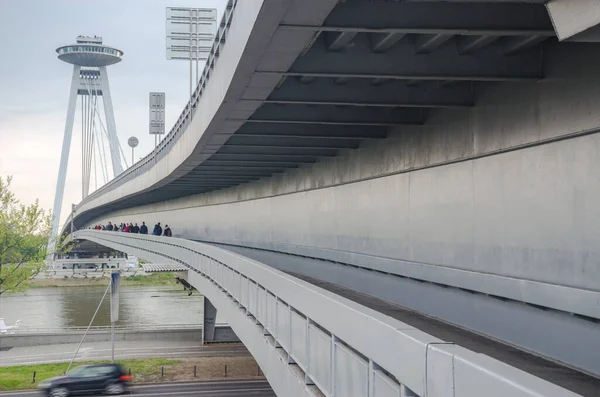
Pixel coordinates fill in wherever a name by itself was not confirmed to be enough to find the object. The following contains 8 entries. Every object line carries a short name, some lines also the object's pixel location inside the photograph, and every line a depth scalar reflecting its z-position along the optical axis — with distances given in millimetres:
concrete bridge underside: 6711
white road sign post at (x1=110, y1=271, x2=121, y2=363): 25797
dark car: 22266
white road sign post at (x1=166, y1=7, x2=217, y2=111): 32406
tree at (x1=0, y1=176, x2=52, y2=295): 36062
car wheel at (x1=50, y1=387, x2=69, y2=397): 22141
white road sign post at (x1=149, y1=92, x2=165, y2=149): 44594
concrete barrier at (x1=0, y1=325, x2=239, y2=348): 38531
